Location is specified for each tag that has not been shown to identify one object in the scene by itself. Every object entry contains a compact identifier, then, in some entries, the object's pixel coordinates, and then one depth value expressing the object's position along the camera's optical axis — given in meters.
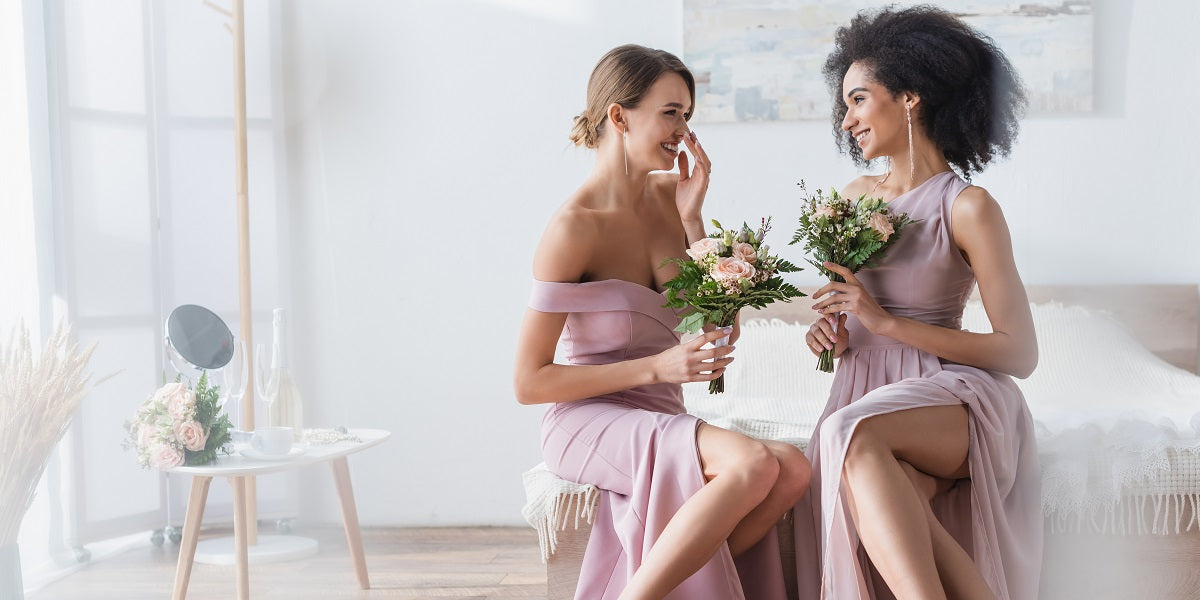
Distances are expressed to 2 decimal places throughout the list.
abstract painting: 3.26
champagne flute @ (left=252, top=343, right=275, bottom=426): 2.41
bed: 1.97
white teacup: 2.39
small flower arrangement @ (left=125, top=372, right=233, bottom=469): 2.22
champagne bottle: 2.42
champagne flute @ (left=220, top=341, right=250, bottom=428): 2.41
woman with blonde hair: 1.67
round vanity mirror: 2.47
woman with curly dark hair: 1.60
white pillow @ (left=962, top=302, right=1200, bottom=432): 2.78
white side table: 2.27
